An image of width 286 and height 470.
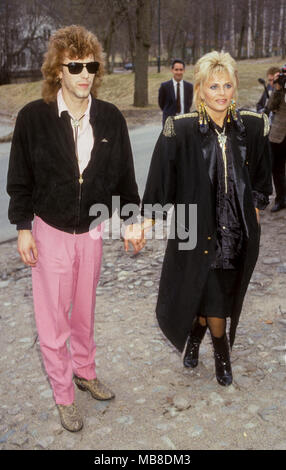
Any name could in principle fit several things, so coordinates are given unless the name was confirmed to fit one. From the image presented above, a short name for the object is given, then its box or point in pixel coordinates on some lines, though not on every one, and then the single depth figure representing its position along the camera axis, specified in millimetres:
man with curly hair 3086
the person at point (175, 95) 12203
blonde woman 3352
